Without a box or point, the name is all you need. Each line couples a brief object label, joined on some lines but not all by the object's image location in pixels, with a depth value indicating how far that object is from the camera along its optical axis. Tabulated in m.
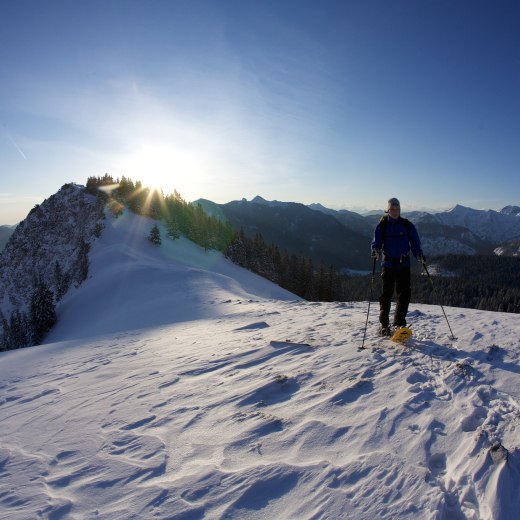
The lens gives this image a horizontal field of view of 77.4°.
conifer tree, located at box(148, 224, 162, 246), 55.19
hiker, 8.37
